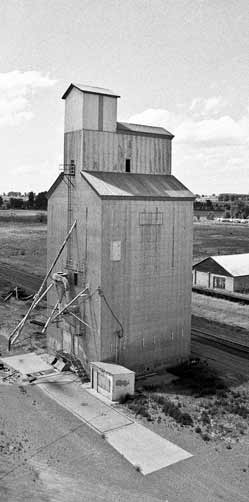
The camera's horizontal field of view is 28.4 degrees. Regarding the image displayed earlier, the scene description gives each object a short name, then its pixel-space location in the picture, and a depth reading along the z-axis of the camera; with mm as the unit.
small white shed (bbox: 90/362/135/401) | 31519
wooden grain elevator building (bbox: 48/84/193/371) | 34219
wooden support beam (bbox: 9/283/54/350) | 36000
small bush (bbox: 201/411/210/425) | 28906
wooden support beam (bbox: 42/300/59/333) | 36991
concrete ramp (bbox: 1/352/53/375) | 36312
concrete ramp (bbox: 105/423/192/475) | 24625
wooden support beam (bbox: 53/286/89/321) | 34372
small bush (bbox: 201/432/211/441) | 27000
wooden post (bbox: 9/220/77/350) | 35906
